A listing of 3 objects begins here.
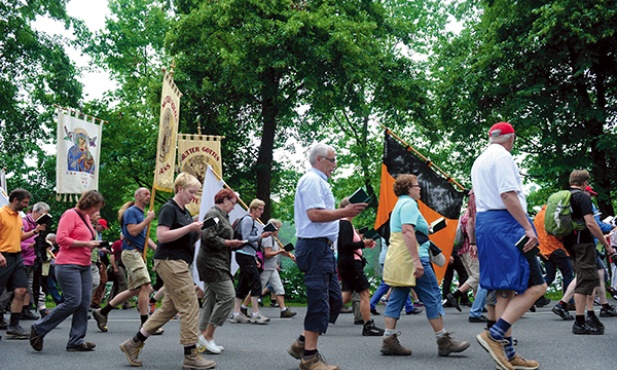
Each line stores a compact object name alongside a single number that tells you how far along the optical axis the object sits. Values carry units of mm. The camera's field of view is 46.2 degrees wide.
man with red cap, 6035
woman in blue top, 7391
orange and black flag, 11094
